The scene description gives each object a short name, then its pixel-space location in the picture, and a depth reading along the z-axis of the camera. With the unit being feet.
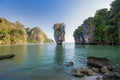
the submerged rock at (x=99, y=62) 27.68
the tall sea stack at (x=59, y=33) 182.13
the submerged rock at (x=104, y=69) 24.22
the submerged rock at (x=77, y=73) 21.84
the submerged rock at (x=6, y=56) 42.24
